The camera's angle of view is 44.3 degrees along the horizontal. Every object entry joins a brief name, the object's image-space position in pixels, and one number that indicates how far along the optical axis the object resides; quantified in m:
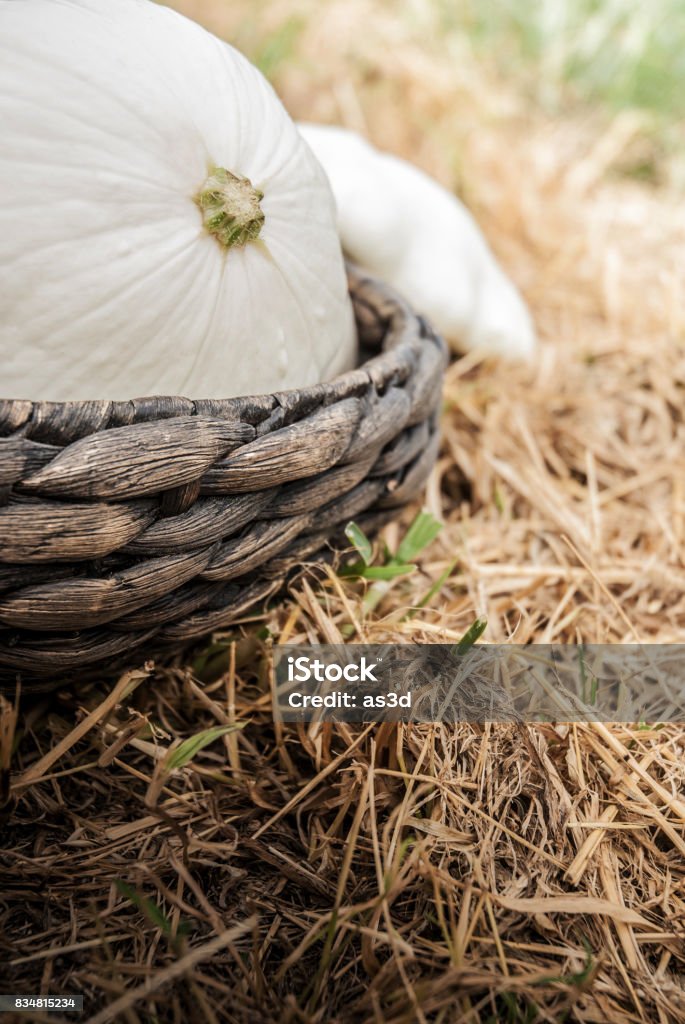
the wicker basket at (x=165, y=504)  0.56
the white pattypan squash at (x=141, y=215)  0.63
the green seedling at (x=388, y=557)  0.81
